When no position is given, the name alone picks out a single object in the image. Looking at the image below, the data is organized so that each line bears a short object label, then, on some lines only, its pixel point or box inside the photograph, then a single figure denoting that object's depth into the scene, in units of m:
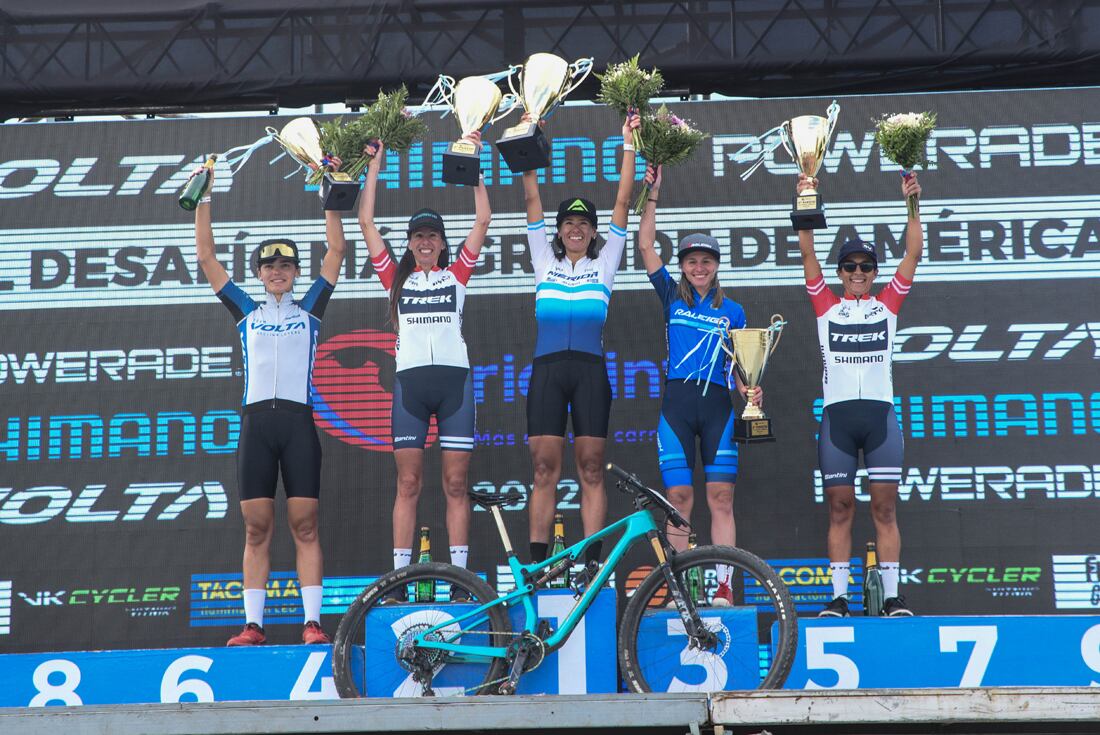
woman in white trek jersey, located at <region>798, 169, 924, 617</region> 11.49
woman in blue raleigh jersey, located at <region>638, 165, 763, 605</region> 11.37
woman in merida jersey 11.34
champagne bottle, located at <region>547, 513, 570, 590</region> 10.20
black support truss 13.73
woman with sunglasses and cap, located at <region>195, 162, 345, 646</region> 11.24
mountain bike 9.09
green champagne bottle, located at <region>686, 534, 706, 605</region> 9.40
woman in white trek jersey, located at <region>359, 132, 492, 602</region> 11.41
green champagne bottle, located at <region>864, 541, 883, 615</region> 10.98
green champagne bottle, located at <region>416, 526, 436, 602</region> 9.74
